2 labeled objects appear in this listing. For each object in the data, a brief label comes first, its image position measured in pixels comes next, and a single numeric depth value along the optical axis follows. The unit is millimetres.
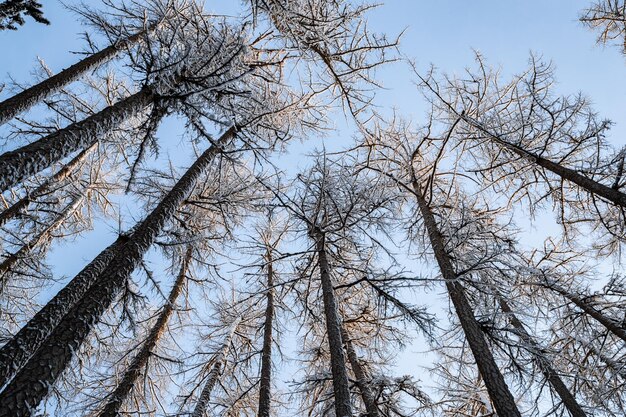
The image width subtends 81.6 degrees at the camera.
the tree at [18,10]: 6293
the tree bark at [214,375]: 6944
